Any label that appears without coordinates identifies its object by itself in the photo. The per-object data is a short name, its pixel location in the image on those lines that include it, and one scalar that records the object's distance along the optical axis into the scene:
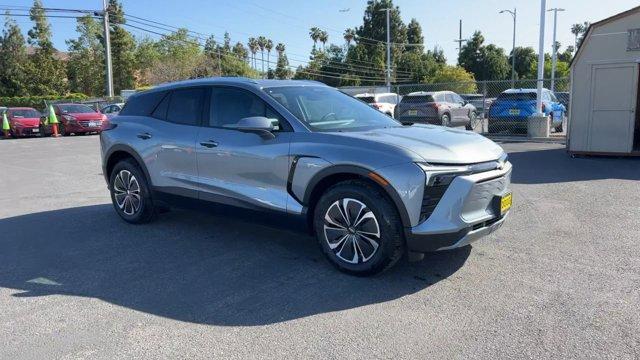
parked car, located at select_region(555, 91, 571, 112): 26.68
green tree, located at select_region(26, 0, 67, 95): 53.19
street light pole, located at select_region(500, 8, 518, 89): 46.53
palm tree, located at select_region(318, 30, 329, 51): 97.94
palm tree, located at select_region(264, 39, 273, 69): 112.61
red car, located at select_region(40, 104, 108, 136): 24.08
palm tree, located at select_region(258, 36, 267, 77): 111.95
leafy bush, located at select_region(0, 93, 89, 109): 47.12
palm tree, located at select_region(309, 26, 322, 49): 97.69
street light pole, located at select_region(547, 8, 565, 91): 39.87
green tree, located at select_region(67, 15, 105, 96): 58.94
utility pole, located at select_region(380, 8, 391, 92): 47.84
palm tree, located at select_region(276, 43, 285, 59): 105.26
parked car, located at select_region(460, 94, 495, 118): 30.38
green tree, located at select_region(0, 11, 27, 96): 53.03
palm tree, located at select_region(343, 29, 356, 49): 82.49
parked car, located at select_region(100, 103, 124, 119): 27.83
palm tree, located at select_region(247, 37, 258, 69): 111.94
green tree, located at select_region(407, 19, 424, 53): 79.94
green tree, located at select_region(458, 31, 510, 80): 69.88
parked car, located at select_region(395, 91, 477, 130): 18.62
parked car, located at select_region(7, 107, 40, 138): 24.23
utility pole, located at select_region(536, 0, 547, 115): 16.36
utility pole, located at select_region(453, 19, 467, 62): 67.62
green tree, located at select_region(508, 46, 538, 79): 78.12
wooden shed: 11.16
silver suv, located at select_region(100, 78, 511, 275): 4.13
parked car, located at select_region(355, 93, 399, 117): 23.50
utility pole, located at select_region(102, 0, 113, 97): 35.41
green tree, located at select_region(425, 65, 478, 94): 56.69
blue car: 17.08
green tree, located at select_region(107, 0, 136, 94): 58.62
